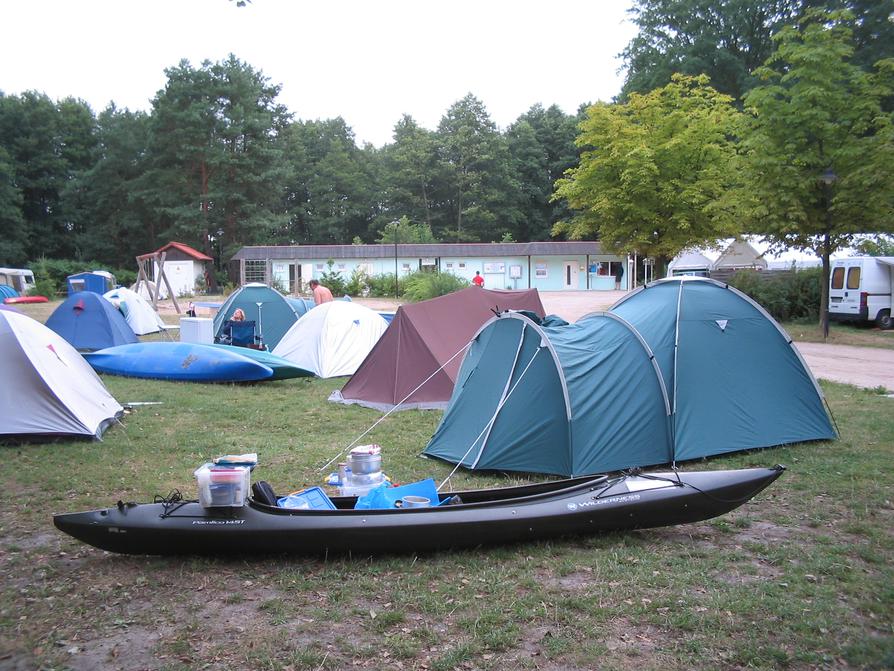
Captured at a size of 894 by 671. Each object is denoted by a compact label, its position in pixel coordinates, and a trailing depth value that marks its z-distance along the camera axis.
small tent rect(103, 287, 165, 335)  20.36
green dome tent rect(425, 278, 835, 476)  6.63
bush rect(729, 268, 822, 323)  21.30
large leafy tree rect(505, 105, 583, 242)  54.22
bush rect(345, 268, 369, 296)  37.97
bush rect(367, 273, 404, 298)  37.25
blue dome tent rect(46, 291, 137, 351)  15.87
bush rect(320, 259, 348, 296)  37.44
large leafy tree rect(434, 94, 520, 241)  53.34
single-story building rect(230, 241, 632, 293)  41.81
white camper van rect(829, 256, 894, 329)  19.48
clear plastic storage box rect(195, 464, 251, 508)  4.52
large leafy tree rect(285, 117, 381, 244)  55.66
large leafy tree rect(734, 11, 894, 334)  16.17
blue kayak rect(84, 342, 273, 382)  12.28
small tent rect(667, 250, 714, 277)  31.88
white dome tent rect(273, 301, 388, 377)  13.31
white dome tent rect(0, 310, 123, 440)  7.73
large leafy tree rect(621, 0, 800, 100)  35.06
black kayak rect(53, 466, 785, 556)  4.55
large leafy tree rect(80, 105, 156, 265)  49.03
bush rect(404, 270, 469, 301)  29.12
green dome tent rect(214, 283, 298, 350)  16.53
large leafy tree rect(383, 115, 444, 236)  54.41
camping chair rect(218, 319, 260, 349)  14.33
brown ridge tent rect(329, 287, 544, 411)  10.27
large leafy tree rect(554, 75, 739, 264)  21.16
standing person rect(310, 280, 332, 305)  14.73
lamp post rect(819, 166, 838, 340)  16.33
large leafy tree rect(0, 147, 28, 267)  45.22
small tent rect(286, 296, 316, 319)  17.54
